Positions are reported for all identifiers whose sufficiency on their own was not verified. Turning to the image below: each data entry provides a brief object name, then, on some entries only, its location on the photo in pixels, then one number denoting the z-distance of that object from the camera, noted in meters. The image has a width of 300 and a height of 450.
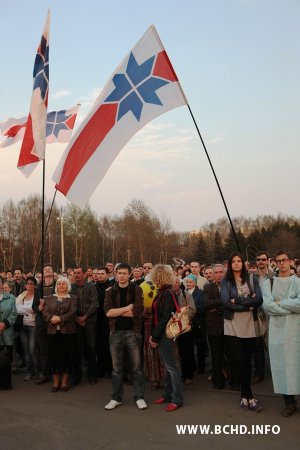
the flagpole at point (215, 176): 6.18
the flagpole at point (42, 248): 6.62
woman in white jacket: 7.38
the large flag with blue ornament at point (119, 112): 6.87
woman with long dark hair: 5.30
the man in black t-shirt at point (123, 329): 5.61
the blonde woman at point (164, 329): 5.43
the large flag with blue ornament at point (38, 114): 7.49
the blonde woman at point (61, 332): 6.43
